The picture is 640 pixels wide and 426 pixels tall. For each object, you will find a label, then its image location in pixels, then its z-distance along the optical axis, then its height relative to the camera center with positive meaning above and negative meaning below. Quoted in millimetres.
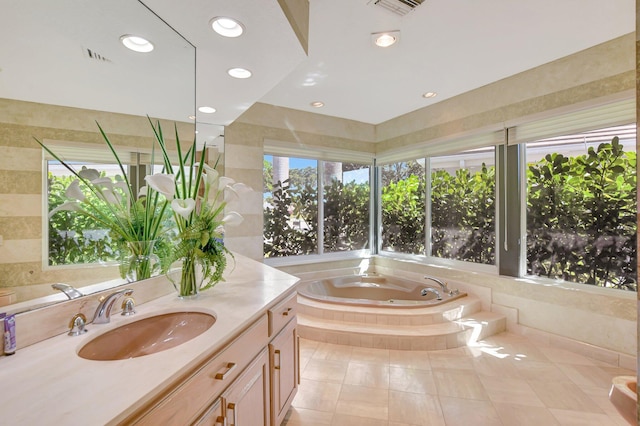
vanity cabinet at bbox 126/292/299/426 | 824 -622
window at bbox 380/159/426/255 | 4090 +152
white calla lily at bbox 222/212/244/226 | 1590 -16
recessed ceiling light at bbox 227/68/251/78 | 2076 +1031
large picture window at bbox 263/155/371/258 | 3844 +146
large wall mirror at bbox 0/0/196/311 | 938 +448
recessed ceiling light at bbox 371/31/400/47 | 2210 +1374
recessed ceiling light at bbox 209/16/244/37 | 1546 +1030
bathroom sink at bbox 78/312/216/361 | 1065 -489
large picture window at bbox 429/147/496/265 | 3346 +133
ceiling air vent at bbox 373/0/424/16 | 1847 +1359
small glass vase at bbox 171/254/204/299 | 1490 -321
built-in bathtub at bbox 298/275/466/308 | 3650 -939
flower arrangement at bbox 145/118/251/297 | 1460 -16
